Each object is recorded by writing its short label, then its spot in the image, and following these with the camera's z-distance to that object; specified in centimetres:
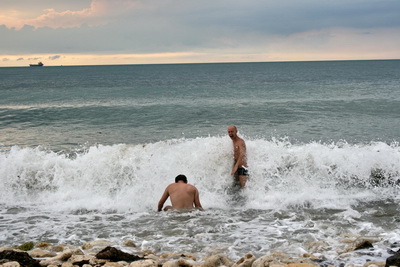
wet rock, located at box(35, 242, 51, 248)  632
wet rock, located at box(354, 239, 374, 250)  574
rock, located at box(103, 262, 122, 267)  511
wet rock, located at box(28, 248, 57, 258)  575
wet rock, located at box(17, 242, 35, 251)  620
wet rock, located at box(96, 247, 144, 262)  537
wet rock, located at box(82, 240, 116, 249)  622
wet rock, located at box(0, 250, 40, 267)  512
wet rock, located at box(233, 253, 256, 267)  504
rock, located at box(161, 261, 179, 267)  512
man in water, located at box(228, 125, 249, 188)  999
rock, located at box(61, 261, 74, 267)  512
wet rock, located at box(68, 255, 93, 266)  525
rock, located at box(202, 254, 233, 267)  520
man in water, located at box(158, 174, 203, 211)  813
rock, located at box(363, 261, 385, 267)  491
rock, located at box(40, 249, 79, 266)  530
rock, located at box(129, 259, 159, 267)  509
